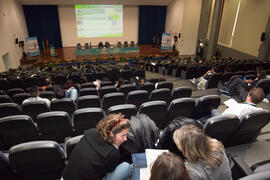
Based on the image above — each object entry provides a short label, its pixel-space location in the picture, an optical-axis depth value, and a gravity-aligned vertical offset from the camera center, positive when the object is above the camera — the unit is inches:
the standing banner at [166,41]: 605.6 -23.1
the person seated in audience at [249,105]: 108.6 -41.1
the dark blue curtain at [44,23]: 588.1 +26.8
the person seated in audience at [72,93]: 177.0 -57.3
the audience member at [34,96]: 148.7 -51.7
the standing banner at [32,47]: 505.2 -41.4
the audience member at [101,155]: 65.9 -43.0
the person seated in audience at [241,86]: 179.6 -49.6
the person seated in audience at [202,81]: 247.3 -62.4
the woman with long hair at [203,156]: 59.1 -38.8
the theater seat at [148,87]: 197.9 -55.6
